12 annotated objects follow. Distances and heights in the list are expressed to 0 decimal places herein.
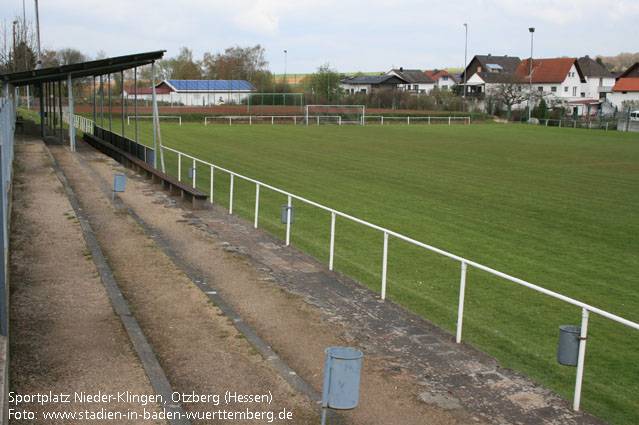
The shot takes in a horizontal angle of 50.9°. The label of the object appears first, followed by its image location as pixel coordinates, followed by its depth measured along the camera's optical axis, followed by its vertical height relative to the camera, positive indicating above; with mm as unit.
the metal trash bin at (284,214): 11697 -1998
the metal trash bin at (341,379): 4824 -2000
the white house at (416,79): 120375 +4141
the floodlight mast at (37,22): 39975 +4089
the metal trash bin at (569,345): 5656 -1996
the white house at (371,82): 102562 +2852
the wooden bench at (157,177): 15117 -2211
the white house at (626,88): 79375 +2346
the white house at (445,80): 130750 +4580
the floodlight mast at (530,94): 66188 +1236
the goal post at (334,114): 59562 -1345
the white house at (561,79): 93500 +3716
